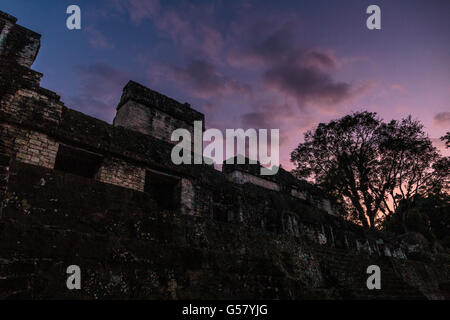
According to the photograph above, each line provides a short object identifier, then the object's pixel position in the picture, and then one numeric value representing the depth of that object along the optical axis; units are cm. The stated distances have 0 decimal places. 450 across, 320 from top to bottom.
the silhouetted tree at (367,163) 2025
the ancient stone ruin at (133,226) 337
